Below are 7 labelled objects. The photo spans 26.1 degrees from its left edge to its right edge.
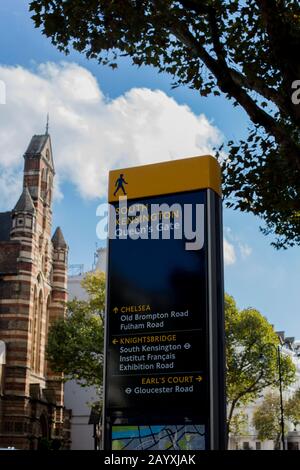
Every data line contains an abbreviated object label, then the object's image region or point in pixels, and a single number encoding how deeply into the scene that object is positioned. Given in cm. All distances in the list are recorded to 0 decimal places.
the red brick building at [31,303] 4376
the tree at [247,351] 4497
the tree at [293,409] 6844
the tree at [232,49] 1180
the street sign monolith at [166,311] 1089
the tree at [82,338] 4141
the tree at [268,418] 6906
